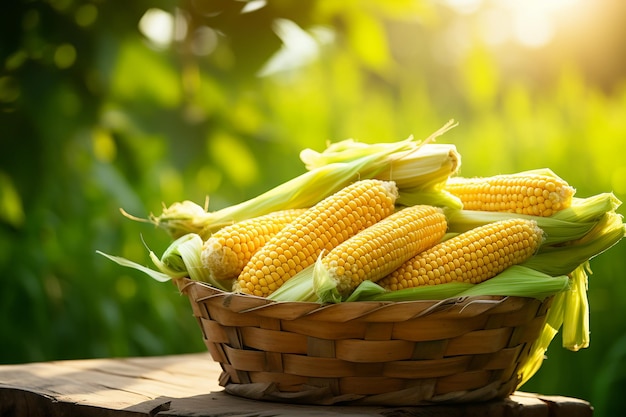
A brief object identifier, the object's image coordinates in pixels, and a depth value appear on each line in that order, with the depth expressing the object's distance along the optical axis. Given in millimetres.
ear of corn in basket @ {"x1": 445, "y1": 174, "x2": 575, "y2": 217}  1515
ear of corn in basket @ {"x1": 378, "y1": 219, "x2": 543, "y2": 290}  1439
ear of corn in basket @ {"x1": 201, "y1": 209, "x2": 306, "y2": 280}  1463
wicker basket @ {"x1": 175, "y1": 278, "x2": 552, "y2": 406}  1383
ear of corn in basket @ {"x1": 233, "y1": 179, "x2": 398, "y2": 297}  1437
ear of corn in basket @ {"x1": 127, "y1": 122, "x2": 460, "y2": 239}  1535
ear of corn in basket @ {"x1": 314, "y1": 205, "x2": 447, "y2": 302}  1386
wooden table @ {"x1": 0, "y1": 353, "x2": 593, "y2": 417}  1420
